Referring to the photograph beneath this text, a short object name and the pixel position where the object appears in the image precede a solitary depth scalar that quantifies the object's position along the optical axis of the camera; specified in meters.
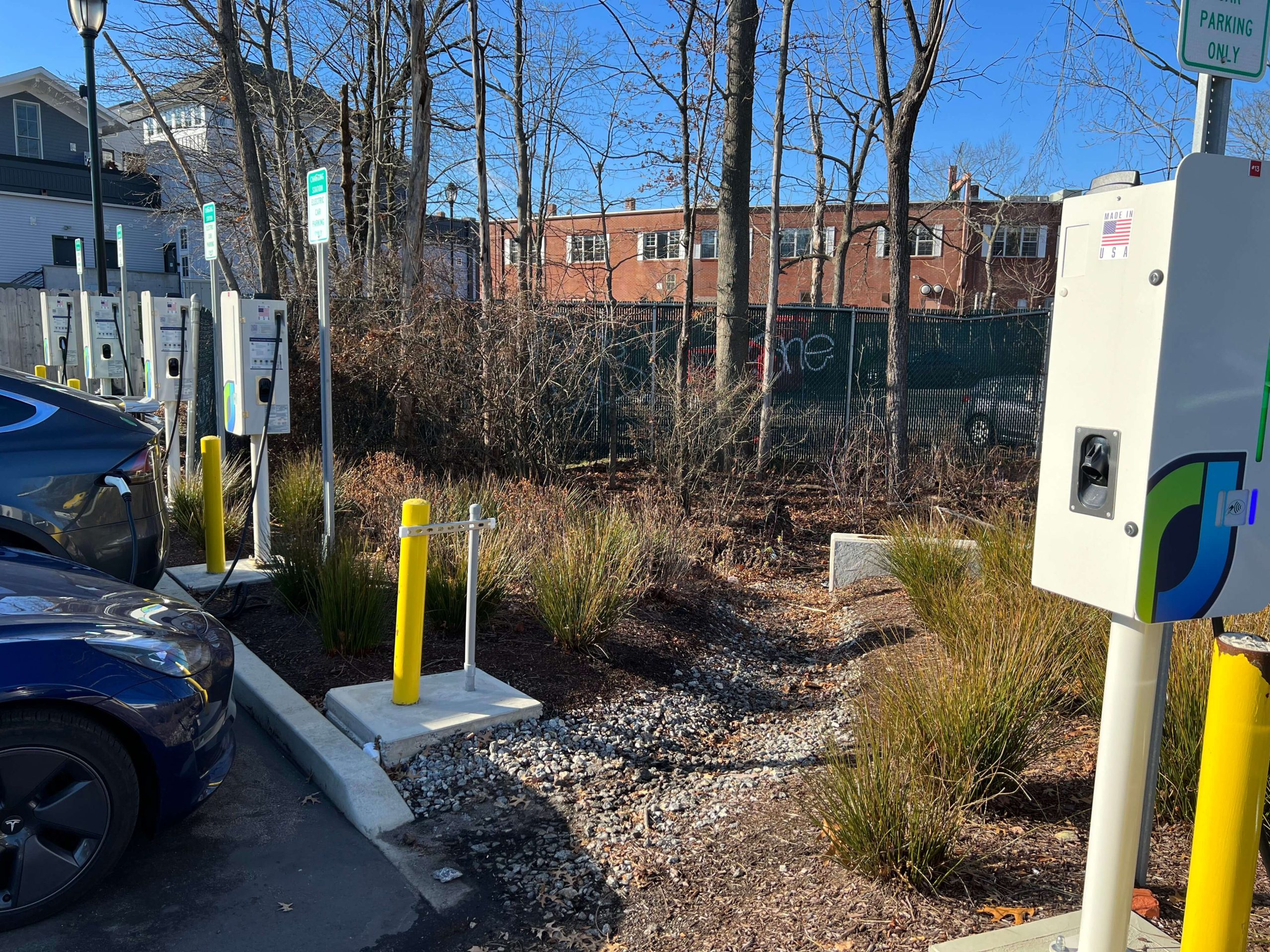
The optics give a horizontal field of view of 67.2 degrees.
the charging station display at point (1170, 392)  2.29
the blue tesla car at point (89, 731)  3.17
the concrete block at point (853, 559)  8.38
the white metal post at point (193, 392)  9.09
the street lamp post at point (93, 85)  11.39
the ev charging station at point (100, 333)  11.79
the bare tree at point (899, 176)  10.60
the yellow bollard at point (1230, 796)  2.23
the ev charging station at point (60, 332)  13.94
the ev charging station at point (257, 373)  7.45
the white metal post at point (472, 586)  4.89
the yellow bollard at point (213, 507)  6.89
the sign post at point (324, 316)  6.51
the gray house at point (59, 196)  33.84
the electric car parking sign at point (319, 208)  6.48
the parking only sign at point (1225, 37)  2.76
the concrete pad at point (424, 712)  4.53
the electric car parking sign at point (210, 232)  8.73
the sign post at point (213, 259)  8.38
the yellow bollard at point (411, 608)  4.55
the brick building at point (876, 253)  40.25
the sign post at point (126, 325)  12.07
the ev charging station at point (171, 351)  9.16
